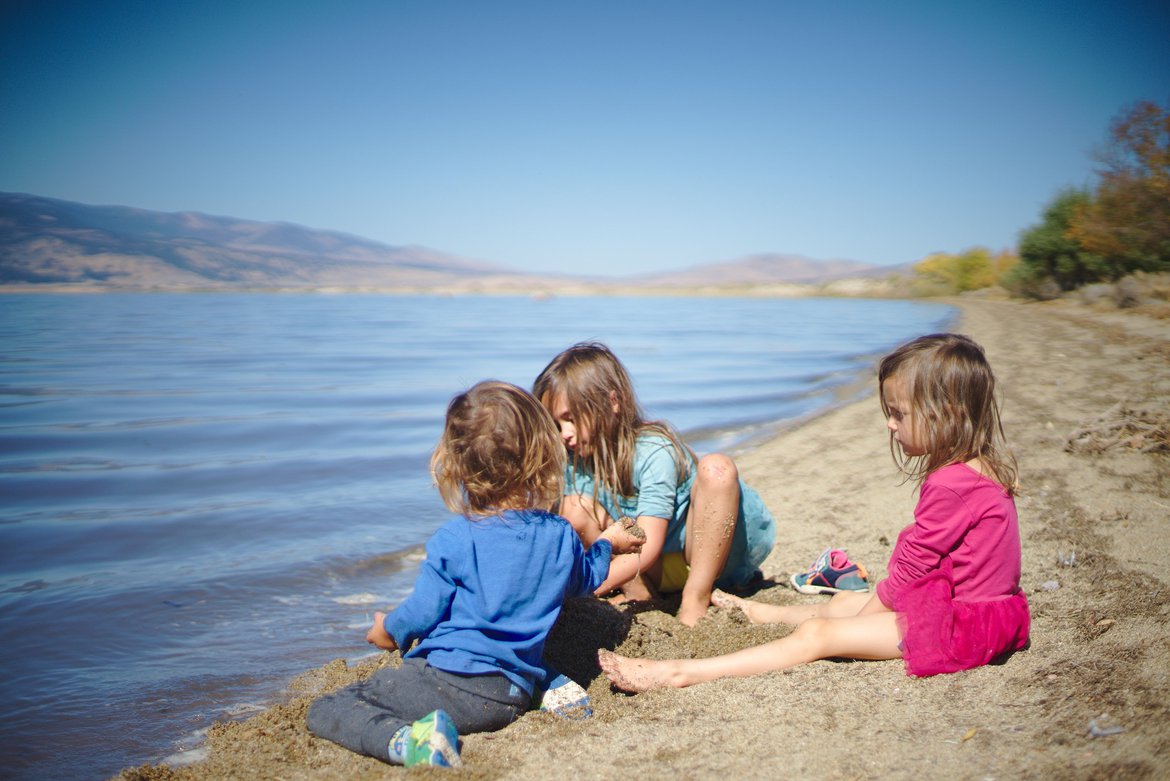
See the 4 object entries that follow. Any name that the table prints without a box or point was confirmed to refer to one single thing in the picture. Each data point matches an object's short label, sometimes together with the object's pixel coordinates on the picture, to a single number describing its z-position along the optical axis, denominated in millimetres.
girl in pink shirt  2301
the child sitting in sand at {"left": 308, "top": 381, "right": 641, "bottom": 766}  2176
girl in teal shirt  2863
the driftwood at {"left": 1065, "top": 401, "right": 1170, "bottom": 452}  4703
